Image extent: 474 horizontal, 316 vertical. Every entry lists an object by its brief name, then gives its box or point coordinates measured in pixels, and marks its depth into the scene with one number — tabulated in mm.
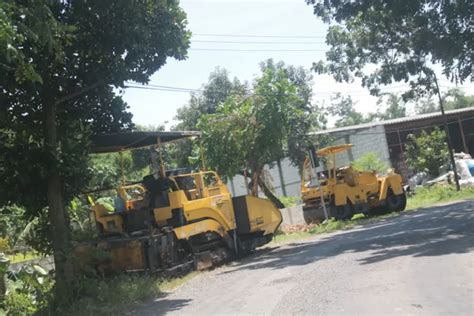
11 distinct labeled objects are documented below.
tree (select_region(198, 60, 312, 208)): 21359
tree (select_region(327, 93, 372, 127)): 80869
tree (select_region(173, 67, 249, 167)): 37094
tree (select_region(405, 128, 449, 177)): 37688
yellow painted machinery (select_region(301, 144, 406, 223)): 23250
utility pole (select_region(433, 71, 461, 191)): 31164
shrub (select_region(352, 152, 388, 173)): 36281
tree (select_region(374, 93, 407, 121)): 94688
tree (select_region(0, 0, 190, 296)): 10117
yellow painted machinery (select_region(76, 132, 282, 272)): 12341
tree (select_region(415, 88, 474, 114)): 89875
